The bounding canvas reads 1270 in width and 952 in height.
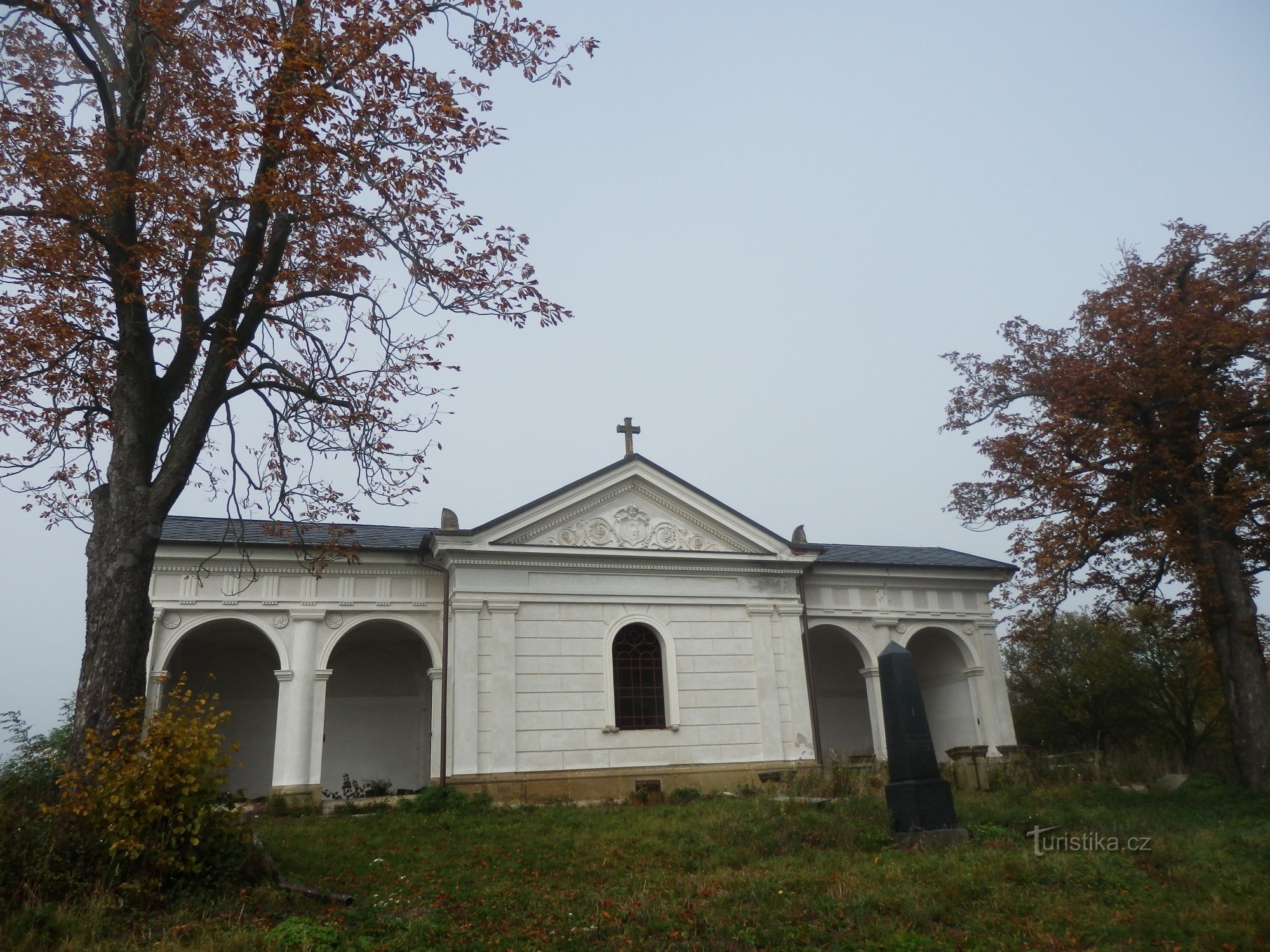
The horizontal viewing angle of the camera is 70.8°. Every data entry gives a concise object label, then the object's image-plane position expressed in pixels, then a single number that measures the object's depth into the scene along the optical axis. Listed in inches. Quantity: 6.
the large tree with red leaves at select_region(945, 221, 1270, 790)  635.5
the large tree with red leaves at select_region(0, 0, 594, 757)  365.7
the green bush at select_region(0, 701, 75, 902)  295.6
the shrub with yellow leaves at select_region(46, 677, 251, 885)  316.8
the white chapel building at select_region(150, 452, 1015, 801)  730.2
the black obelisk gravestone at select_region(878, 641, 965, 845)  430.6
